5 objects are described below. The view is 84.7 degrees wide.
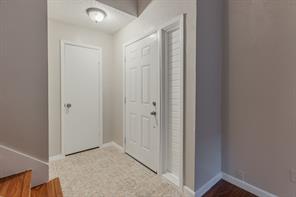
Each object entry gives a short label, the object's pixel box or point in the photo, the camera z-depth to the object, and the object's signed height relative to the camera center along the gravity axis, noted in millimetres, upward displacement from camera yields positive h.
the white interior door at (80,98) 2957 -26
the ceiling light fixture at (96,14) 2475 +1288
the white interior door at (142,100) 2400 -53
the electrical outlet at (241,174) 2044 -993
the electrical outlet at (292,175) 1671 -816
